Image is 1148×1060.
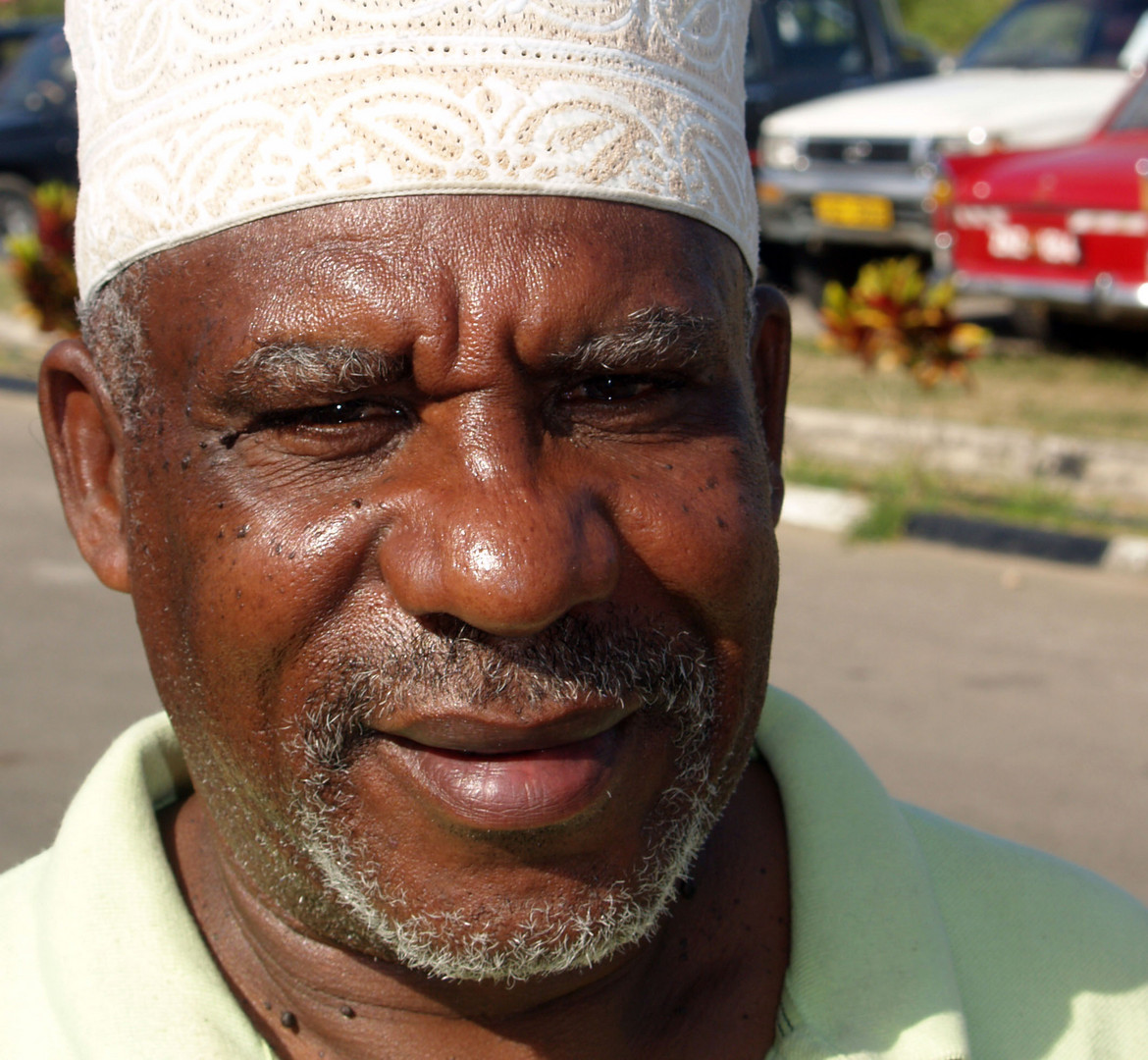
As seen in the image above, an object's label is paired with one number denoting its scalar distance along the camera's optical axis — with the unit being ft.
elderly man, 4.90
